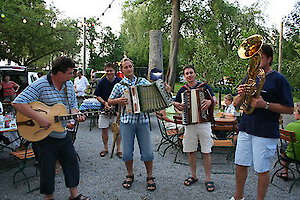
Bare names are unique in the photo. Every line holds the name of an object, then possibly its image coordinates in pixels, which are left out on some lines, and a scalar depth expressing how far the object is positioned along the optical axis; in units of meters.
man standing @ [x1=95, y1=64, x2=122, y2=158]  5.05
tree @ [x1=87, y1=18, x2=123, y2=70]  39.62
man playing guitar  2.78
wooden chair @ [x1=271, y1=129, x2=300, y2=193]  3.53
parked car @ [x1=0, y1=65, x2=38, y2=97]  11.64
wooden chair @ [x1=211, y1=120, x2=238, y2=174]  4.69
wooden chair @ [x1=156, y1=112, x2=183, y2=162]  5.03
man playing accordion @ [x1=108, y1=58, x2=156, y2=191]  3.59
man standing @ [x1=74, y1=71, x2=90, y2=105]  9.83
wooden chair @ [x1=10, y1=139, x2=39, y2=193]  3.72
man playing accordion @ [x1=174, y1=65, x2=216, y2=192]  3.61
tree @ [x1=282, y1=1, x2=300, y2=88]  12.30
